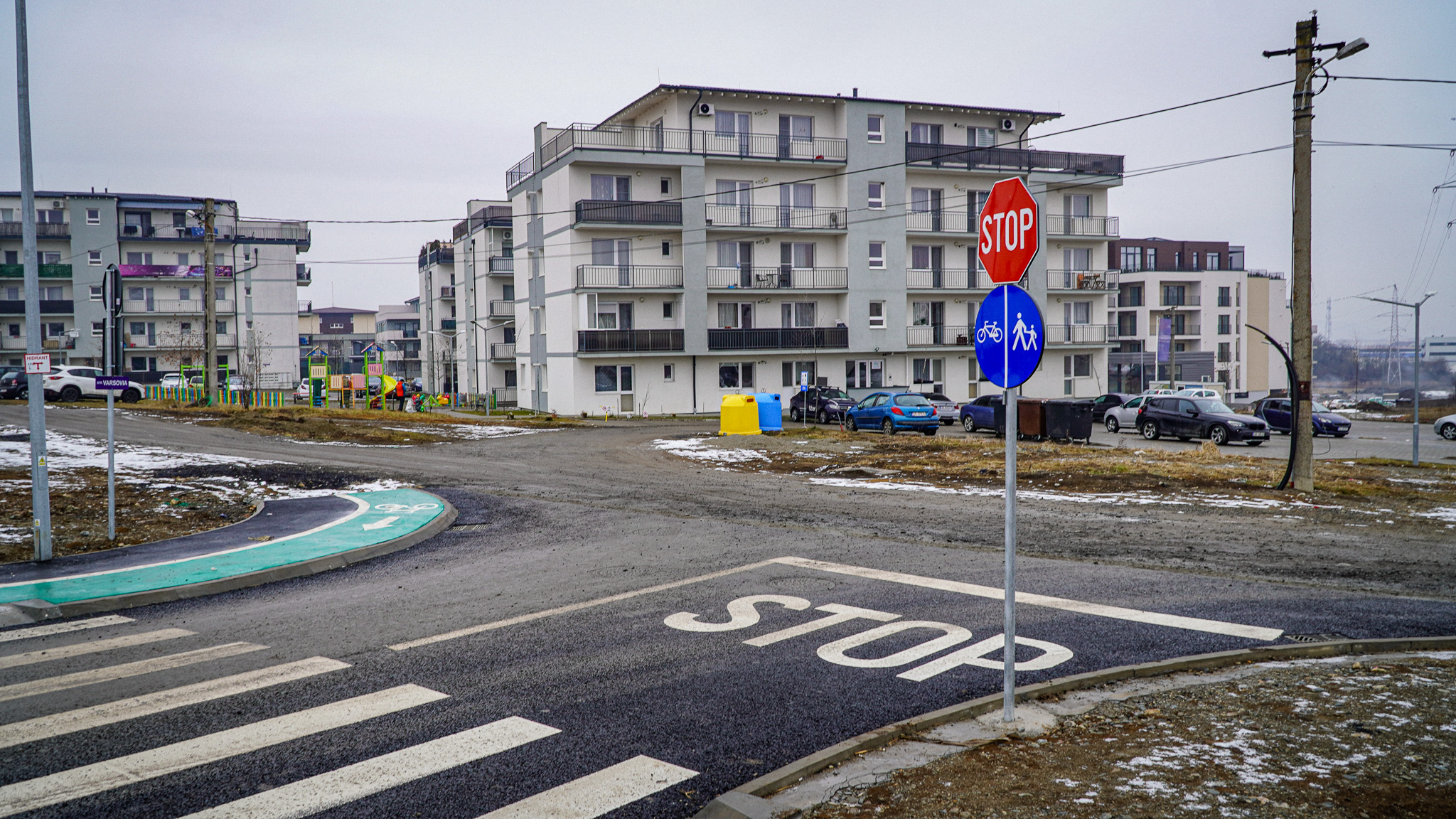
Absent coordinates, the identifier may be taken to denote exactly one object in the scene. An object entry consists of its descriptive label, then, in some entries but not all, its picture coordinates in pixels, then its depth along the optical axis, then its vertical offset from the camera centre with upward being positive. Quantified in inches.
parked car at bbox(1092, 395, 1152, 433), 1480.1 -75.5
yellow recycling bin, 1304.1 -59.2
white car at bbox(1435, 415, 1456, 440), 1365.7 -90.7
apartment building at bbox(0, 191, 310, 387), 2876.5 +322.3
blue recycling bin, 1369.3 -57.9
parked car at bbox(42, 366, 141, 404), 1637.6 -3.0
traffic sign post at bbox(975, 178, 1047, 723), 203.3 +12.2
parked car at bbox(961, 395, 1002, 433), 1370.6 -64.0
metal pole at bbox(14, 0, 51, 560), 421.1 +32.5
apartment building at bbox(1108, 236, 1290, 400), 3383.4 +227.8
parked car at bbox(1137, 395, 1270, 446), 1213.7 -71.8
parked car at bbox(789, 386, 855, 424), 1637.6 -53.5
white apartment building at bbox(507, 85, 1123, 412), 1825.8 +274.1
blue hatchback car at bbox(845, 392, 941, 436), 1305.4 -59.7
